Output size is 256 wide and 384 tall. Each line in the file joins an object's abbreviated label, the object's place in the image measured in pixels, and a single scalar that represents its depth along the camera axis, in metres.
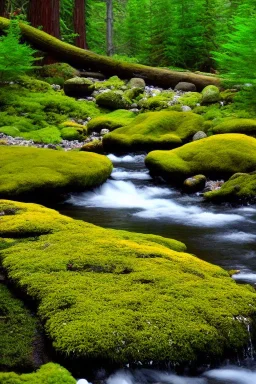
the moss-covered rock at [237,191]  8.26
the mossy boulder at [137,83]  18.16
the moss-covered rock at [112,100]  15.99
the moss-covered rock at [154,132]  12.14
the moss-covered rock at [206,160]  9.60
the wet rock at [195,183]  9.20
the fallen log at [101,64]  18.39
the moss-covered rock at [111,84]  17.84
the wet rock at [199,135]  12.22
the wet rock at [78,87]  17.02
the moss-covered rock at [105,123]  14.00
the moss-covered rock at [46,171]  7.71
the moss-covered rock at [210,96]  15.29
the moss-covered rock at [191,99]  15.60
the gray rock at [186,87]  17.95
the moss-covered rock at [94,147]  11.88
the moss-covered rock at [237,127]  11.74
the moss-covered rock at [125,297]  2.89
